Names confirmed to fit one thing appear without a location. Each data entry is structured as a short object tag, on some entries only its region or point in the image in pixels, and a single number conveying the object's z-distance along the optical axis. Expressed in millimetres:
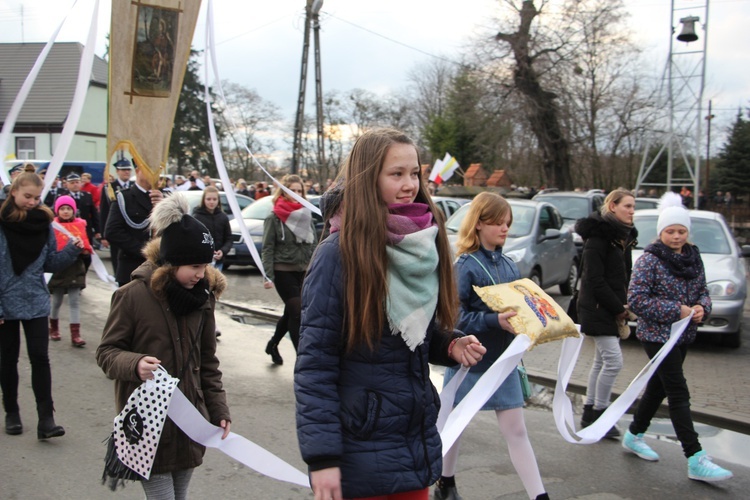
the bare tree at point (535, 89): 30719
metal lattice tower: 19750
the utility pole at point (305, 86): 21344
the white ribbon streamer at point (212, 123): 5766
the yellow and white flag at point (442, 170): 22562
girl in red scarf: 6844
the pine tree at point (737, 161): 35969
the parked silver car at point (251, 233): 14180
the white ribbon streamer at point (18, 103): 5125
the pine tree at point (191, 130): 45812
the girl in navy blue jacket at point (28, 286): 4559
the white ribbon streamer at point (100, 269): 5934
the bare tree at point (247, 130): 47562
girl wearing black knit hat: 2811
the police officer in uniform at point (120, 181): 6684
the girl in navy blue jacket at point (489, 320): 3740
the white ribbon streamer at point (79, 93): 5234
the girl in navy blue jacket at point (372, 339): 2080
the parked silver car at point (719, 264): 8344
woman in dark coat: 5129
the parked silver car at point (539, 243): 10578
